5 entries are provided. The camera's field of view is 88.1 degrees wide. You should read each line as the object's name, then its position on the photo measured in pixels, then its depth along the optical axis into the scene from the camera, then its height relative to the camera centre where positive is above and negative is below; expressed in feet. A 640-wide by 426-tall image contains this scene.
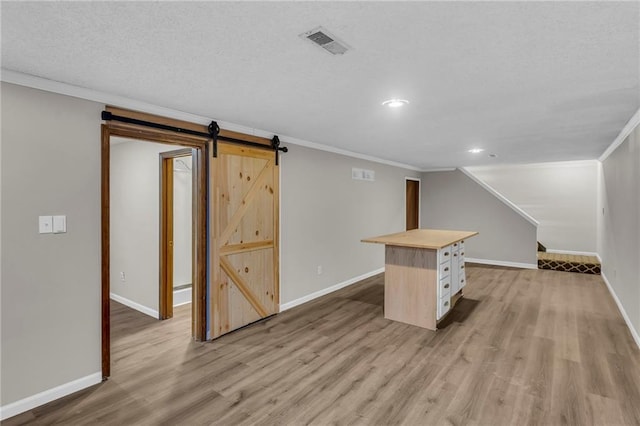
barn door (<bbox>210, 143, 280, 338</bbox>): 11.26 -0.92
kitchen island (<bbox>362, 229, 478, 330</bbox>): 12.07 -2.58
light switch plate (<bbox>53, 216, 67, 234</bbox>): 7.76 -0.28
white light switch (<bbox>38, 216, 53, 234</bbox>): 7.55 -0.27
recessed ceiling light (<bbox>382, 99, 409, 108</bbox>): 8.91 +3.00
